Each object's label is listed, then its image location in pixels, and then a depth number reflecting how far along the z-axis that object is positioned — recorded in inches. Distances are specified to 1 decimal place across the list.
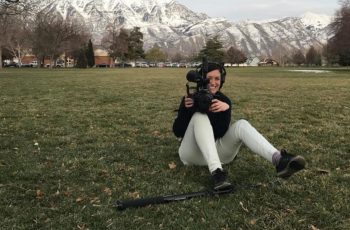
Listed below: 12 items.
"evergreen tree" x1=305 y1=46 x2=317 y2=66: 6077.8
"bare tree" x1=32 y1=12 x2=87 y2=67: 3385.8
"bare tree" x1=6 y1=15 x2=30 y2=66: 3016.7
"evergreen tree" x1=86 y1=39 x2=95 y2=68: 4443.4
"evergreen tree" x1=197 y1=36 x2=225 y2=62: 5508.9
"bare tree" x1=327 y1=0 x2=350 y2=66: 2819.9
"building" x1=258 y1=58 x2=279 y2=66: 7502.5
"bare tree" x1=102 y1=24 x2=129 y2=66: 4874.5
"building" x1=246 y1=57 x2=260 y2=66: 7475.4
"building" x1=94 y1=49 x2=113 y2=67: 5736.7
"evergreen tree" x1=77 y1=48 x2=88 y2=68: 4178.2
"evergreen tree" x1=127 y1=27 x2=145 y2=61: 5305.1
